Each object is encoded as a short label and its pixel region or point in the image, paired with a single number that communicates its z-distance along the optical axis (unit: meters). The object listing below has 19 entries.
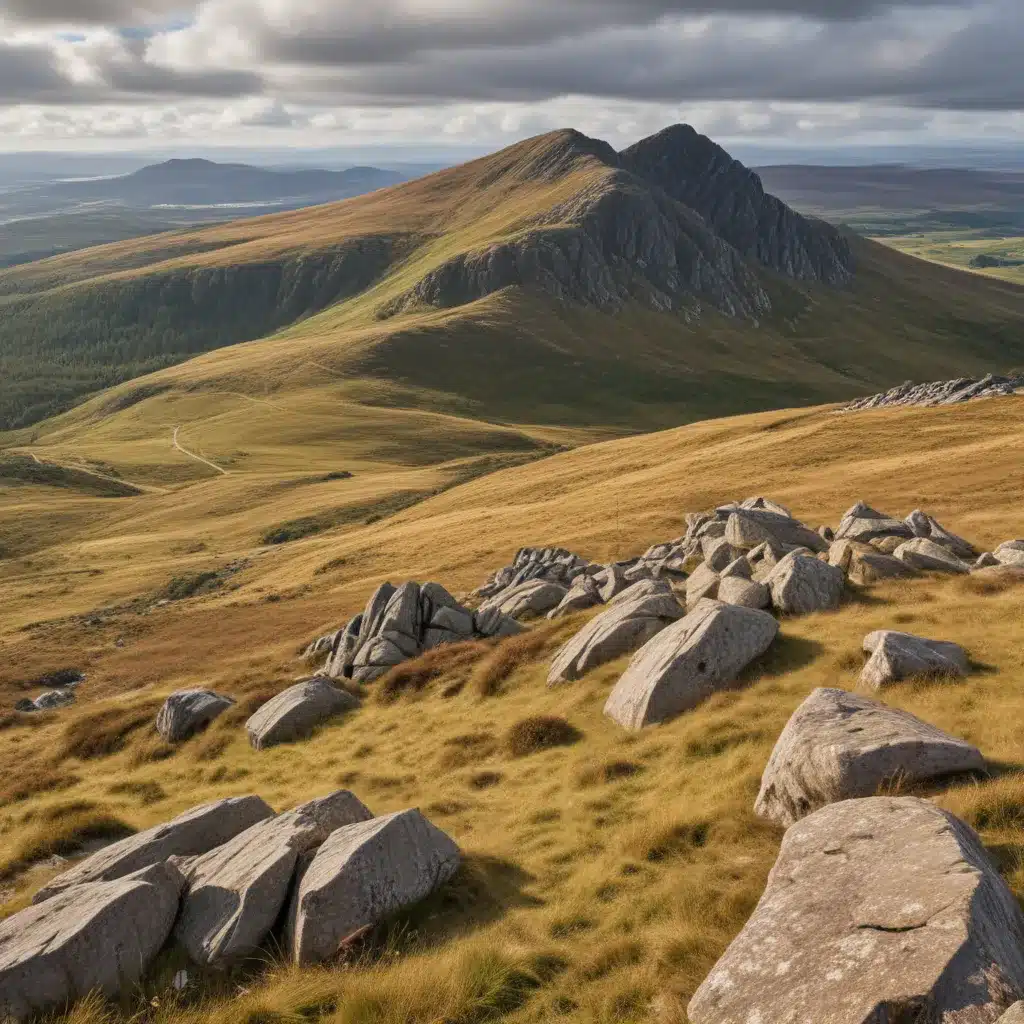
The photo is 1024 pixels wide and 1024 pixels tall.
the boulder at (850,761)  14.27
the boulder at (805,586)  26.38
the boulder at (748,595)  26.70
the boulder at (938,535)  33.34
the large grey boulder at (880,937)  8.91
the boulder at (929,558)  29.62
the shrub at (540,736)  22.84
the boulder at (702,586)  29.84
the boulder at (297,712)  30.36
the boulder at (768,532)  36.09
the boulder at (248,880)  14.06
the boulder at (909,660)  19.42
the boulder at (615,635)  27.03
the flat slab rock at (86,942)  13.01
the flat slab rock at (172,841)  17.56
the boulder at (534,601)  39.31
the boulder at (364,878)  13.64
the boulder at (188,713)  33.91
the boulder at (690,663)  21.80
